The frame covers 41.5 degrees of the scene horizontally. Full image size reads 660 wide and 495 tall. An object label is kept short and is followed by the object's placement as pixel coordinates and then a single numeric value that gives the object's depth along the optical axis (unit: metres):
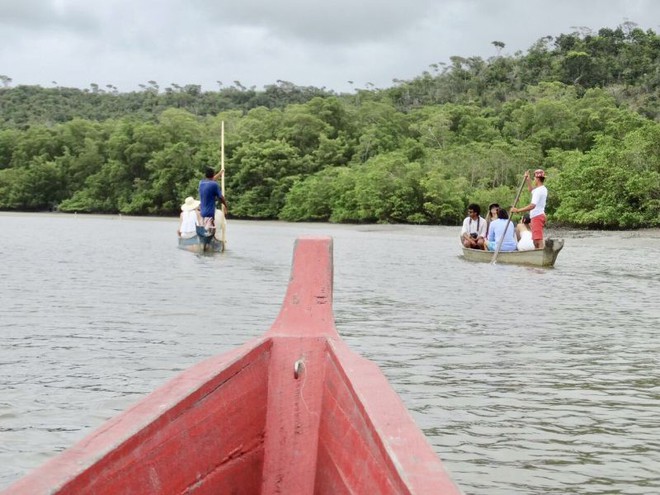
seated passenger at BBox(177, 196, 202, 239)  20.28
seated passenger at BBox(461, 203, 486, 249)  18.33
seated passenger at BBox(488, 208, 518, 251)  17.12
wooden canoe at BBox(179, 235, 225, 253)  18.81
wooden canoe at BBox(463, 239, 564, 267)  15.99
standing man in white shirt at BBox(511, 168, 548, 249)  15.55
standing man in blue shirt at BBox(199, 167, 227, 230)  17.11
